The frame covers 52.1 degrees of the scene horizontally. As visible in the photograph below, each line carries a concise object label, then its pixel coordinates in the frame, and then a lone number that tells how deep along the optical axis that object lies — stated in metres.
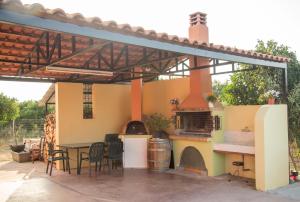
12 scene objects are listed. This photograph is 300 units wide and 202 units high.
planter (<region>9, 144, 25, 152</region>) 11.80
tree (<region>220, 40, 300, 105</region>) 8.80
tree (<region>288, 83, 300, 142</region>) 8.14
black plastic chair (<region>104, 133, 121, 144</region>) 10.08
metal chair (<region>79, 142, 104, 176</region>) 8.45
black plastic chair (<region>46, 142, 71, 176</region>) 8.76
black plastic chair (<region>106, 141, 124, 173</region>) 8.70
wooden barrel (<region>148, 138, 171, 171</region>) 8.91
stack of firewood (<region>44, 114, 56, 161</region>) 10.25
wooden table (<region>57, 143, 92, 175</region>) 8.80
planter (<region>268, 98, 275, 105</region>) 7.12
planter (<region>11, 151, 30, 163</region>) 11.16
